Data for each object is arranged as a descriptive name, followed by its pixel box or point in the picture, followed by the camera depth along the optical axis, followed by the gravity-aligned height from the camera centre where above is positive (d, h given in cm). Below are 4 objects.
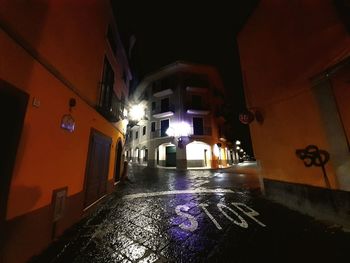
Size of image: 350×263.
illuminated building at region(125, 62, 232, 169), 1944 +605
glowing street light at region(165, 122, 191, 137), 1925 +423
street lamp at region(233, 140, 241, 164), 3325 +260
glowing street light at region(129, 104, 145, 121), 1032 +354
